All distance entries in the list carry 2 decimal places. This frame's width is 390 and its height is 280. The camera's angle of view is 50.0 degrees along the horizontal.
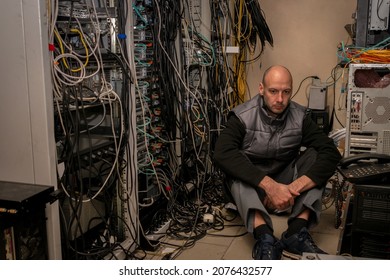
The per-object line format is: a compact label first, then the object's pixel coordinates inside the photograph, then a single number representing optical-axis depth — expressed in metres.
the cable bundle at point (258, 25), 3.95
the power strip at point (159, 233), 2.38
